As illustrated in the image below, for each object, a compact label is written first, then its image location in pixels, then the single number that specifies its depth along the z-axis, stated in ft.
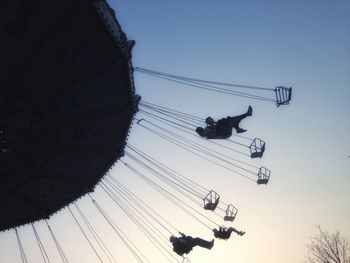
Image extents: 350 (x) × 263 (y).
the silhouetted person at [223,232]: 54.03
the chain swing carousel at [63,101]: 35.55
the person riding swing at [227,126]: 48.29
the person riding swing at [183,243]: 49.75
